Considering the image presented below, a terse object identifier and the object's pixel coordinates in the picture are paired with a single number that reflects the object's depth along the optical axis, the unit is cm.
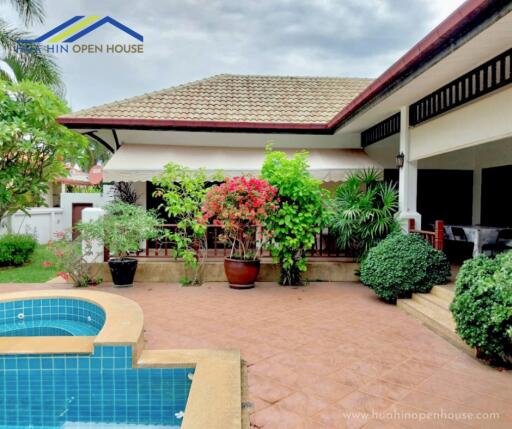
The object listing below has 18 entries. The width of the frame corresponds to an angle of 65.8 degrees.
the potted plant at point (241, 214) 1092
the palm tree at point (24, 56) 1919
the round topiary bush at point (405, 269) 948
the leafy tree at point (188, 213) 1170
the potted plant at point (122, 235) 1118
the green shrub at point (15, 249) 1545
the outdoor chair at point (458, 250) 1434
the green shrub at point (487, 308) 566
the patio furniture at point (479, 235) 1105
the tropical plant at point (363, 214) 1153
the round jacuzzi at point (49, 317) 806
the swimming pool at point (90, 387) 532
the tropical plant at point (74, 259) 1123
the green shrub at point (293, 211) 1129
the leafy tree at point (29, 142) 1341
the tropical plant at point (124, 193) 1558
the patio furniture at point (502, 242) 1124
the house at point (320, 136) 1144
